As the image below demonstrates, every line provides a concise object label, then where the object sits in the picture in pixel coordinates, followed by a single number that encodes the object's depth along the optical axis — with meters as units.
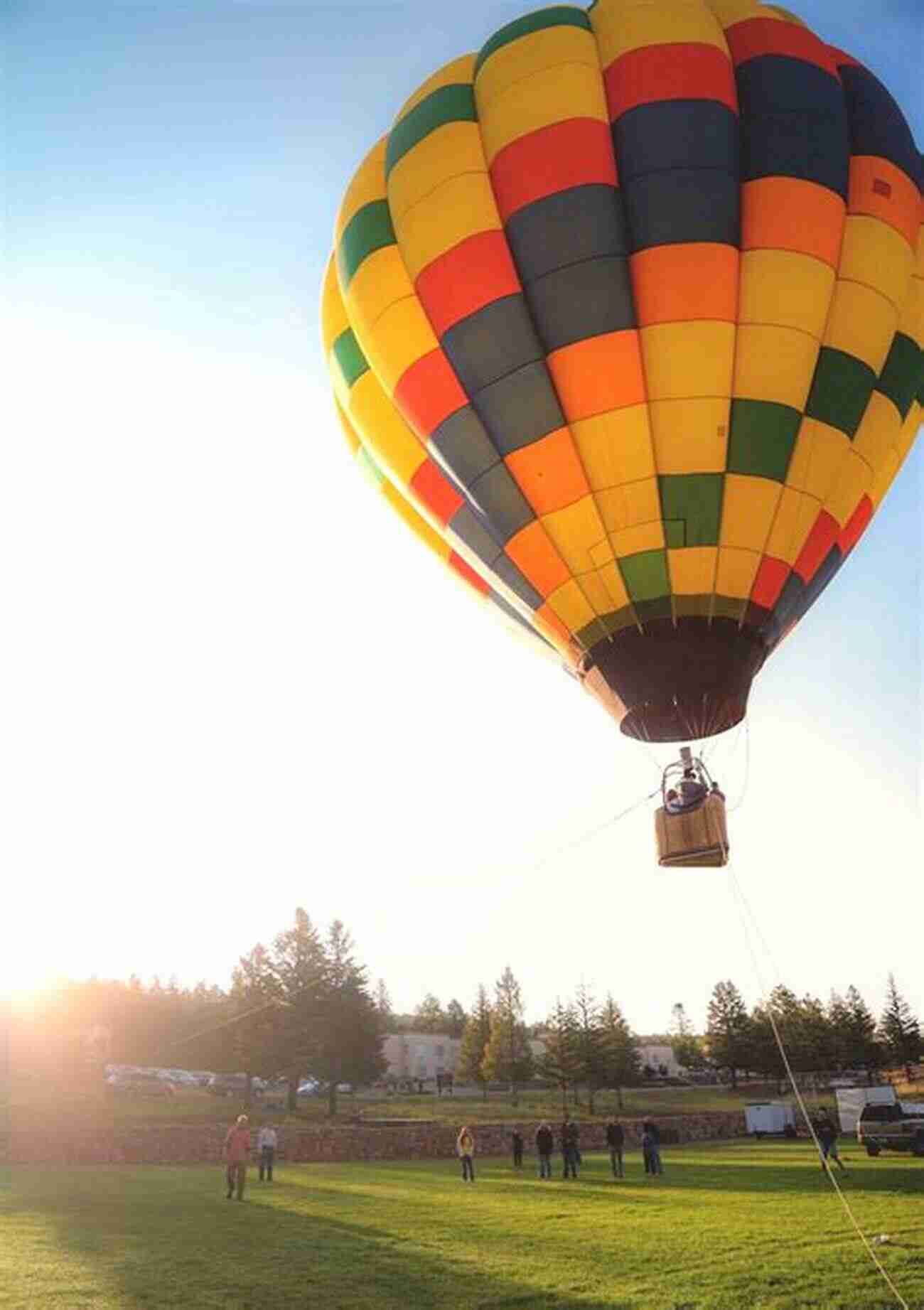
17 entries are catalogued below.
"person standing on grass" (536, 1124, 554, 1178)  17.84
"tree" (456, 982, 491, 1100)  57.31
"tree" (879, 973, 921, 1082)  53.56
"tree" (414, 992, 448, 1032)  111.75
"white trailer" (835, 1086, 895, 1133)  28.05
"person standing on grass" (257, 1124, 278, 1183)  17.62
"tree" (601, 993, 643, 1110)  47.12
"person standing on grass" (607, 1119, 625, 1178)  17.81
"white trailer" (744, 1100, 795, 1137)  29.55
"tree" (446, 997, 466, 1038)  105.51
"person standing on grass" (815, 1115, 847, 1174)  16.14
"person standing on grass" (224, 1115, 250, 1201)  14.27
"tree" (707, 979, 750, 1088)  53.03
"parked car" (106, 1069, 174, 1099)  47.56
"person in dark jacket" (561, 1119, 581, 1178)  17.88
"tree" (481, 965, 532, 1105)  54.34
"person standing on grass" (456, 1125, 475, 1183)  17.09
